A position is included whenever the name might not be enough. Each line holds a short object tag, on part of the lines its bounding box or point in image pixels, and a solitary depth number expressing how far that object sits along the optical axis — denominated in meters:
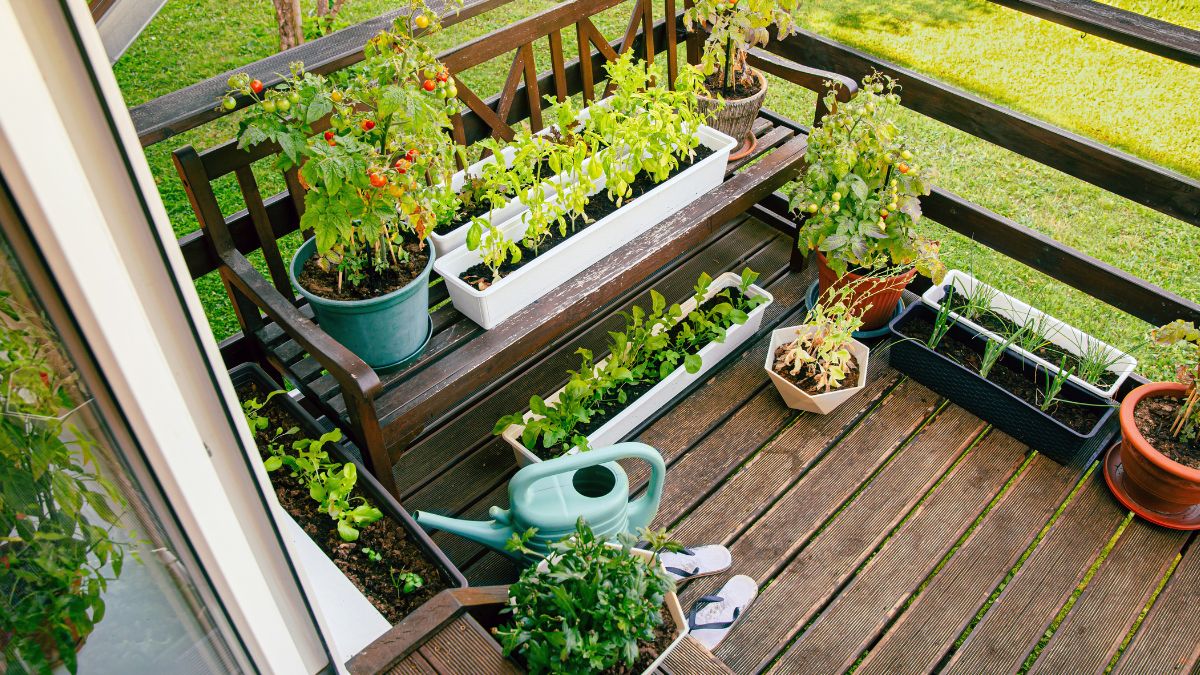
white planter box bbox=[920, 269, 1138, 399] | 2.49
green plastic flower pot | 1.95
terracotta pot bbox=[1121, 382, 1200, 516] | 2.21
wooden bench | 1.99
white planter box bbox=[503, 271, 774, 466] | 2.38
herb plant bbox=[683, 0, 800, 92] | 2.53
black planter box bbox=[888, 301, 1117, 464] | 2.43
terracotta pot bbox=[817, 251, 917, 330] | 2.61
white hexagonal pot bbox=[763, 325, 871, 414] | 2.55
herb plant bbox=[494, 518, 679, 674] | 1.49
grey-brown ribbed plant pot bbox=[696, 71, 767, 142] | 2.65
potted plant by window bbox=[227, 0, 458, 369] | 1.78
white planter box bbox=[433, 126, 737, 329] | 2.18
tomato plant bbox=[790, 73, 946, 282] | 2.40
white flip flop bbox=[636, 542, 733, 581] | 2.22
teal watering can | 1.91
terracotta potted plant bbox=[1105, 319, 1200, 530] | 2.21
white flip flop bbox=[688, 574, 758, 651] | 2.11
